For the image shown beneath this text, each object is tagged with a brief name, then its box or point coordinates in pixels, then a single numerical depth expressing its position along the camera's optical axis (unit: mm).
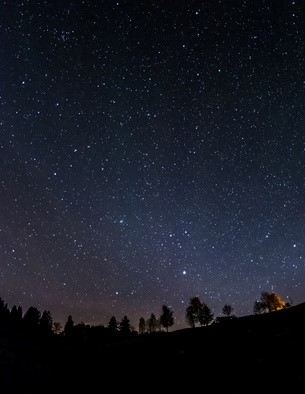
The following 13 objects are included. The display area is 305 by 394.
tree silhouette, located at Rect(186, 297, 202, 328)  79688
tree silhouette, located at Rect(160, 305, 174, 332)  83000
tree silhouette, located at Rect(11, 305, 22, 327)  73019
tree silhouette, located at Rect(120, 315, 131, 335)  73925
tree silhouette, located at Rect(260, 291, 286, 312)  82556
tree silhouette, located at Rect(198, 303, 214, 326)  77500
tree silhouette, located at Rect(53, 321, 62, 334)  103212
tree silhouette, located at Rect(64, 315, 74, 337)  70525
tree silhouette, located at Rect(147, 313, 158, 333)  103288
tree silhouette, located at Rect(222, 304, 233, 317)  83438
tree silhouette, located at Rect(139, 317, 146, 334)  106375
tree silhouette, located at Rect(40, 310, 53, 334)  82500
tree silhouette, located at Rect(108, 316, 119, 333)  77194
